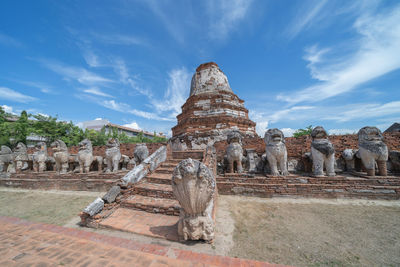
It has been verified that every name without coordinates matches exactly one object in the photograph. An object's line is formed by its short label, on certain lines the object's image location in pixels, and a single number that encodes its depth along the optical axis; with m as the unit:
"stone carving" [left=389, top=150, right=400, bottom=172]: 5.05
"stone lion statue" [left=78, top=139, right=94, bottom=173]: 6.98
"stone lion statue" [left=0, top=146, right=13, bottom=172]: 8.41
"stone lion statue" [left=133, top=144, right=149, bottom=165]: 6.55
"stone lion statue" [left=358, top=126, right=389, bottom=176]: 4.50
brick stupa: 8.65
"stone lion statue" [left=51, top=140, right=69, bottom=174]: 7.46
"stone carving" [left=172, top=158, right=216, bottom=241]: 2.43
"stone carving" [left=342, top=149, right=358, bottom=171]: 5.62
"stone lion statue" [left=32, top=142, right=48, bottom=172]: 8.17
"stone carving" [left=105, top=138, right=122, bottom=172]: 6.60
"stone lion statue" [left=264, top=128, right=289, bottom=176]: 4.98
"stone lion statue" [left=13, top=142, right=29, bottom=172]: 8.73
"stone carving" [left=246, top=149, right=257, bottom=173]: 6.10
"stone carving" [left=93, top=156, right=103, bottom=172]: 7.44
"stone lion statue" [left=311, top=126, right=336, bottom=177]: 4.73
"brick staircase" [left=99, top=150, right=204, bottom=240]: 2.93
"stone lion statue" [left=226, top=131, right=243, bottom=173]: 5.61
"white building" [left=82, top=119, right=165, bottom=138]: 36.97
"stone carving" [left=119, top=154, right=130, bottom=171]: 7.47
